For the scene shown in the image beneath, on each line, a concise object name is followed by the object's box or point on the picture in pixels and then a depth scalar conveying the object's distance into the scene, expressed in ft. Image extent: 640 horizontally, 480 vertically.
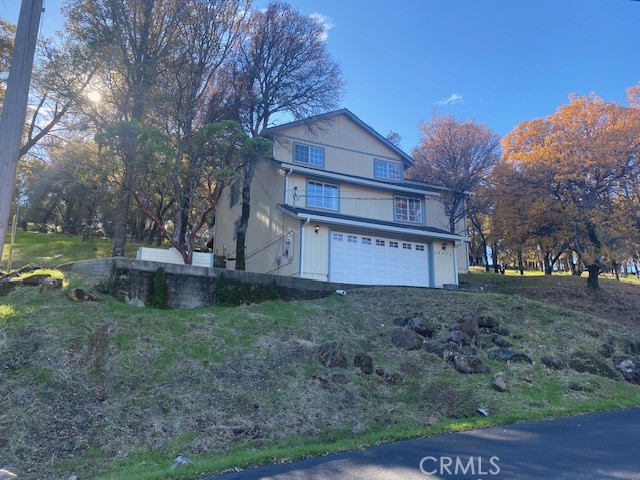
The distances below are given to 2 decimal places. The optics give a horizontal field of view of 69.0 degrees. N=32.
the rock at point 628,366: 39.83
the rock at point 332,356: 35.86
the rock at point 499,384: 33.78
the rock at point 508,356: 39.40
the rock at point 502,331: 45.32
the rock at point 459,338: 41.98
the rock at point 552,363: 39.17
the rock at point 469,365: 36.73
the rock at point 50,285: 39.54
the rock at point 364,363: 35.58
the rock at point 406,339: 41.19
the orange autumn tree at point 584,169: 67.67
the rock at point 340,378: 33.58
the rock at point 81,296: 39.17
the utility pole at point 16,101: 14.88
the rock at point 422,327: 44.57
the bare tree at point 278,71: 73.87
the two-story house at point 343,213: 62.23
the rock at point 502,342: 42.01
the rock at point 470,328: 43.75
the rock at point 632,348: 45.78
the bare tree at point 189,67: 63.77
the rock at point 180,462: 22.57
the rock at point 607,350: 43.37
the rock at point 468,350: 39.96
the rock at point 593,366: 39.51
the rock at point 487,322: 46.19
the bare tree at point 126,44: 60.90
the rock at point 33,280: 41.83
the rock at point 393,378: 34.93
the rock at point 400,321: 46.48
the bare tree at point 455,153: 98.27
